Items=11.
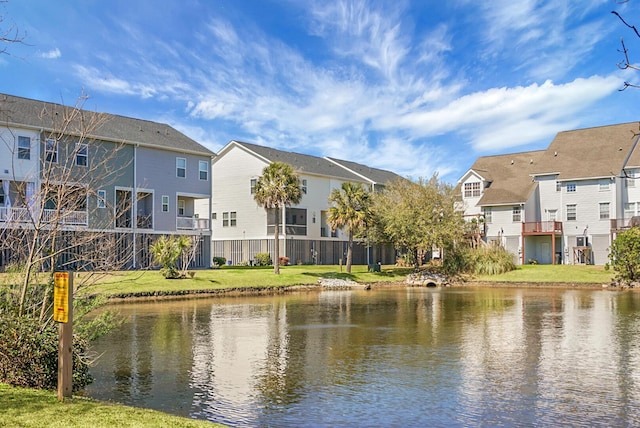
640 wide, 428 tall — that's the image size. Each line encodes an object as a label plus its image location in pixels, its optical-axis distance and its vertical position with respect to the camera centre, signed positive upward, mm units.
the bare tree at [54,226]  11344 +371
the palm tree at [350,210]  50500 +2842
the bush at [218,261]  52875 -1478
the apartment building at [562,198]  53844 +4234
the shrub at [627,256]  41156 -914
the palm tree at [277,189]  44281 +4072
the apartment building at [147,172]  37562 +5330
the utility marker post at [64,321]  9297 -1178
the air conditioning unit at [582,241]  54900 +157
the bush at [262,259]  54438 -1357
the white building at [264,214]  57081 +2937
